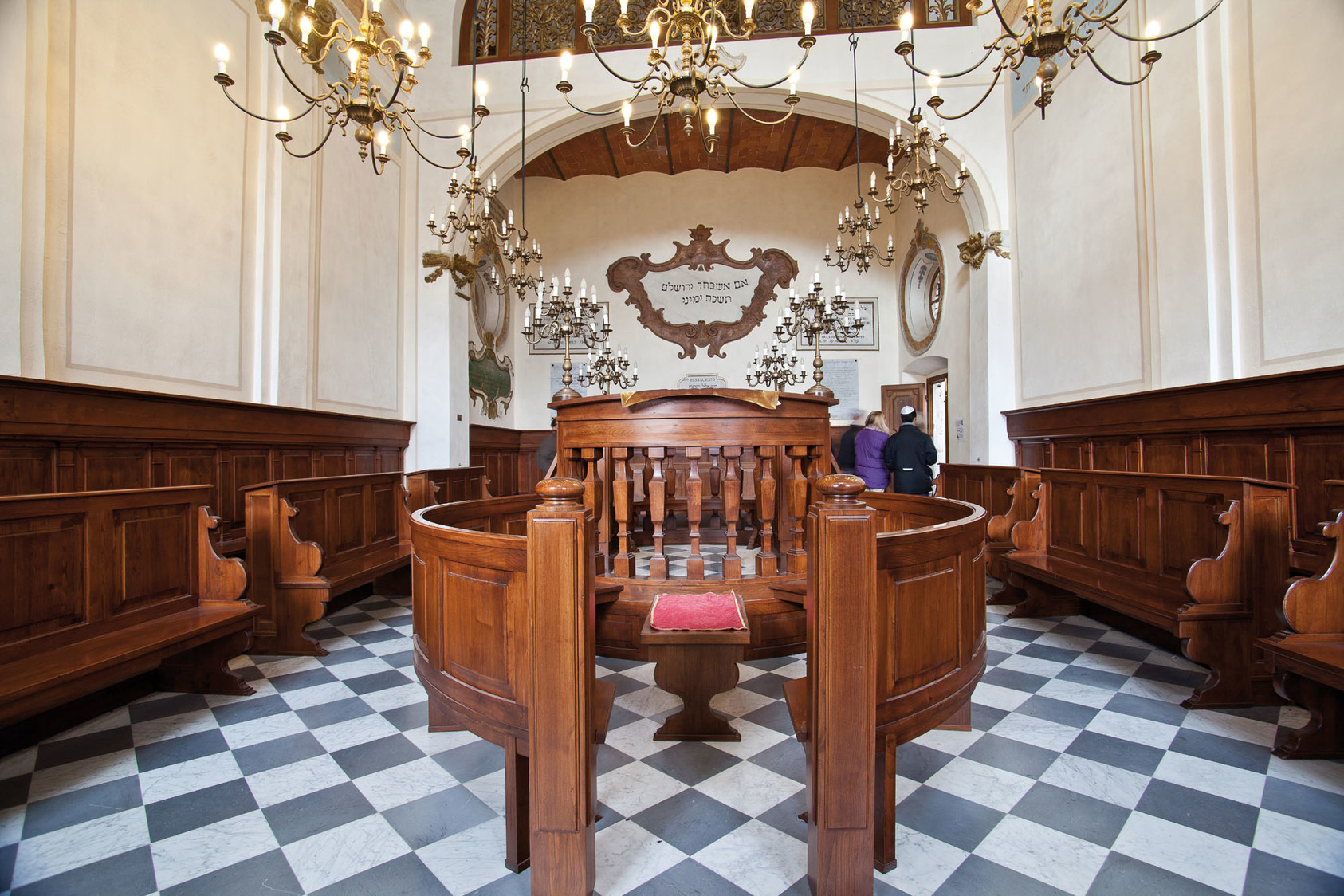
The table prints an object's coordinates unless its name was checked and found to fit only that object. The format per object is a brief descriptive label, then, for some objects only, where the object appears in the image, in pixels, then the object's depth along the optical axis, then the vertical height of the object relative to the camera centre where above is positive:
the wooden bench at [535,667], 1.37 -0.56
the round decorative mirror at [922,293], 9.35 +2.94
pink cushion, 2.17 -0.64
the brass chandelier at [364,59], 3.04 +2.27
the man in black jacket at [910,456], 5.50 +0.02
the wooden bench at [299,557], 3.33 -0.59
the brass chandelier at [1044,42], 2.87 +2.18
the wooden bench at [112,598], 2.11 -0.60
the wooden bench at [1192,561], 2.58 -0.56
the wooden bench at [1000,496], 4.39 -0.35
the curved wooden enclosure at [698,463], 2.94 -0.03
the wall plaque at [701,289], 11.19 +3.45
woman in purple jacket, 5.81 +0.05
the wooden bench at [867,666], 1.36 -0.56
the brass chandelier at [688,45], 3.07 +2.40
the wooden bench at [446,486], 4.48 -0.24
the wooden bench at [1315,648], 2.11 -0.73
